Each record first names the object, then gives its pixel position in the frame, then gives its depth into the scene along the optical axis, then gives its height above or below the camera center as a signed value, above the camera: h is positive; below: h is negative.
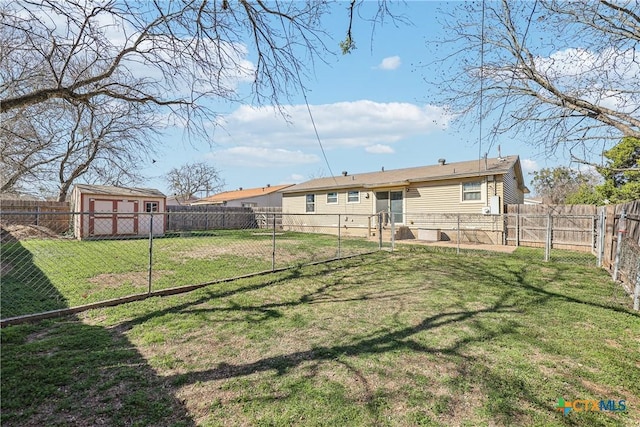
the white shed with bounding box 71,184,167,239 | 14.62 +0.20
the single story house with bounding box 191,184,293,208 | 32.72 +1.19
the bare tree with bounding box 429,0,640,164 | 4.69 +2.47
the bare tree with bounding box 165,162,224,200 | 43.31 +4.46
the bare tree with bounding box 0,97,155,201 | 8.45 +2.38
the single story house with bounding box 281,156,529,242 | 13.17 +1.02
